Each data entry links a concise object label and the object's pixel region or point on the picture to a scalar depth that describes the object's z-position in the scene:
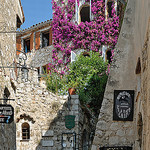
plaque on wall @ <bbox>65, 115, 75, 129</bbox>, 14.63
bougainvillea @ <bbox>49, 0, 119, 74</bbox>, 23.20
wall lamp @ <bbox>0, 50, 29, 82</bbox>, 16.42
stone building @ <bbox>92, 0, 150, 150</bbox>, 7.12
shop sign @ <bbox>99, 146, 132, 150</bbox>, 7.67
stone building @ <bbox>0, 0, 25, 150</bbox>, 10.08
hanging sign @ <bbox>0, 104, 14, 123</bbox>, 8.64
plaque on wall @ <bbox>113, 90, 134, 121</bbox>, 7.71
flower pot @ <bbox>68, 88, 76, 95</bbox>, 15.64
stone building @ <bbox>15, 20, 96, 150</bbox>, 14.61
